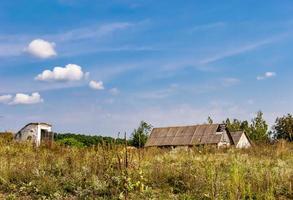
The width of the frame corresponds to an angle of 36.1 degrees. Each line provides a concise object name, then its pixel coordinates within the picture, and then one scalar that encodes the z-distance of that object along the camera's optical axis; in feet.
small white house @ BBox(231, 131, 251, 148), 196.97
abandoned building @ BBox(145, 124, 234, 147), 164.25
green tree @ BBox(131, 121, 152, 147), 178.19
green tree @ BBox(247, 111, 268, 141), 225.35
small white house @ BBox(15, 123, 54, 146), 107.34
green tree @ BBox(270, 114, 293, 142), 223.10
